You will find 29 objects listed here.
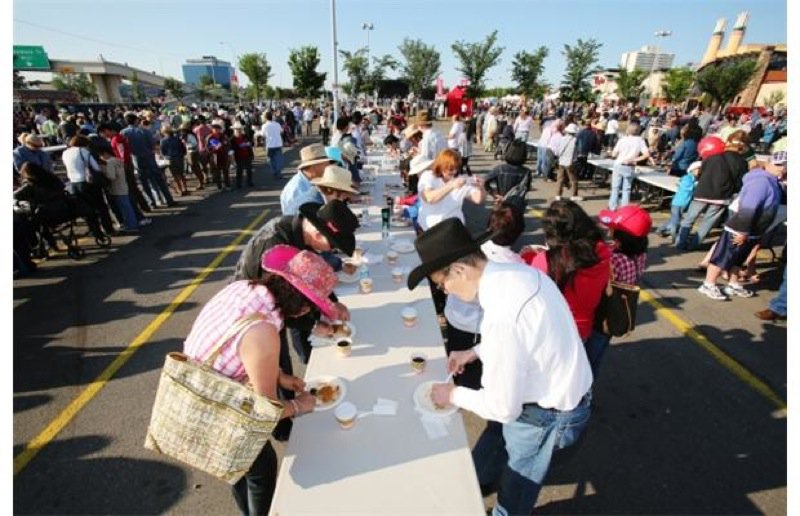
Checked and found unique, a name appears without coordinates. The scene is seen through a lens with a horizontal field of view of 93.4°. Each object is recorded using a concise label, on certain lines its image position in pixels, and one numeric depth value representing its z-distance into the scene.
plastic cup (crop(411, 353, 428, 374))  2.68
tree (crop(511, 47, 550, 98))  26.64
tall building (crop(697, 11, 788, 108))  40.44
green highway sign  36.12
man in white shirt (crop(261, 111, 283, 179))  12.70
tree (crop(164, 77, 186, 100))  58.59
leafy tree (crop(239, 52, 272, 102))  38.53
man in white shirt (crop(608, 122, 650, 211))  8.73
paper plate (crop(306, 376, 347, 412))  2.40
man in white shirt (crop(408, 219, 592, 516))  1.69
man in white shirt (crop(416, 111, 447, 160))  8.47
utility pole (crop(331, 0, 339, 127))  17.92
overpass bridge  51.03
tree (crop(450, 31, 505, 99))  27.86
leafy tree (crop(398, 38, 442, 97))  36.28
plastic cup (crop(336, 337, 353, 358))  2.90
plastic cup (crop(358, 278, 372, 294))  3.87
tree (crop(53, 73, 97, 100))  62.95
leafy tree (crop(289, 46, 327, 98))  27.42
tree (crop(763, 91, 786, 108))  33.91
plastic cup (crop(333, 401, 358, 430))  2.22
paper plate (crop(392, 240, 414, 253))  4.86
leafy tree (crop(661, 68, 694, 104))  33.69
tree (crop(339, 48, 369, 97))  36.91
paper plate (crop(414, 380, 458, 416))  2.31
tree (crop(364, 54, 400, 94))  39.34
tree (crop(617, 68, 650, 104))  32.75
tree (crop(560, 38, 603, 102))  24.44
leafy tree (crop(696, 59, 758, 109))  25.66
